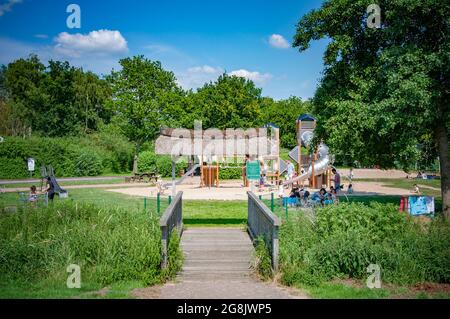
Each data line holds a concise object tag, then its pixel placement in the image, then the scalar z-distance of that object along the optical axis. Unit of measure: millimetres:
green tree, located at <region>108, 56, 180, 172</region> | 45969
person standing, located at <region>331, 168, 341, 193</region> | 26969
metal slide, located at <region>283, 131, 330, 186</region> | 30653
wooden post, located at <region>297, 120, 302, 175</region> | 32984
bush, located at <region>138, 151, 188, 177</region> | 44781
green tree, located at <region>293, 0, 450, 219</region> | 15102
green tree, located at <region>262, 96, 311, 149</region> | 74375
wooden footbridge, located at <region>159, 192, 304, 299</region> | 8602
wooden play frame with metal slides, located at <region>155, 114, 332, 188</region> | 33938
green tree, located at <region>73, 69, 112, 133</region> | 67500
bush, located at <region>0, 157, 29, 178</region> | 40094
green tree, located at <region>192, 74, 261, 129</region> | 51719
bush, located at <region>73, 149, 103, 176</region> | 44344
